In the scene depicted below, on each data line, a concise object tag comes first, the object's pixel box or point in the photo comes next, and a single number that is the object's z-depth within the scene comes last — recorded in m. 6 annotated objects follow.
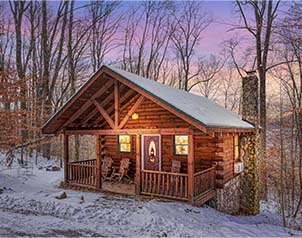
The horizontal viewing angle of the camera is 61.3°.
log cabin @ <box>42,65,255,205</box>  8.29
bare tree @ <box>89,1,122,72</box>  21.97
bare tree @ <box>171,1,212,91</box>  25.41
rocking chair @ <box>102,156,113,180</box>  11.96
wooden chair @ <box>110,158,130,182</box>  11.27
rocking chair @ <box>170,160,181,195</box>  10.49
